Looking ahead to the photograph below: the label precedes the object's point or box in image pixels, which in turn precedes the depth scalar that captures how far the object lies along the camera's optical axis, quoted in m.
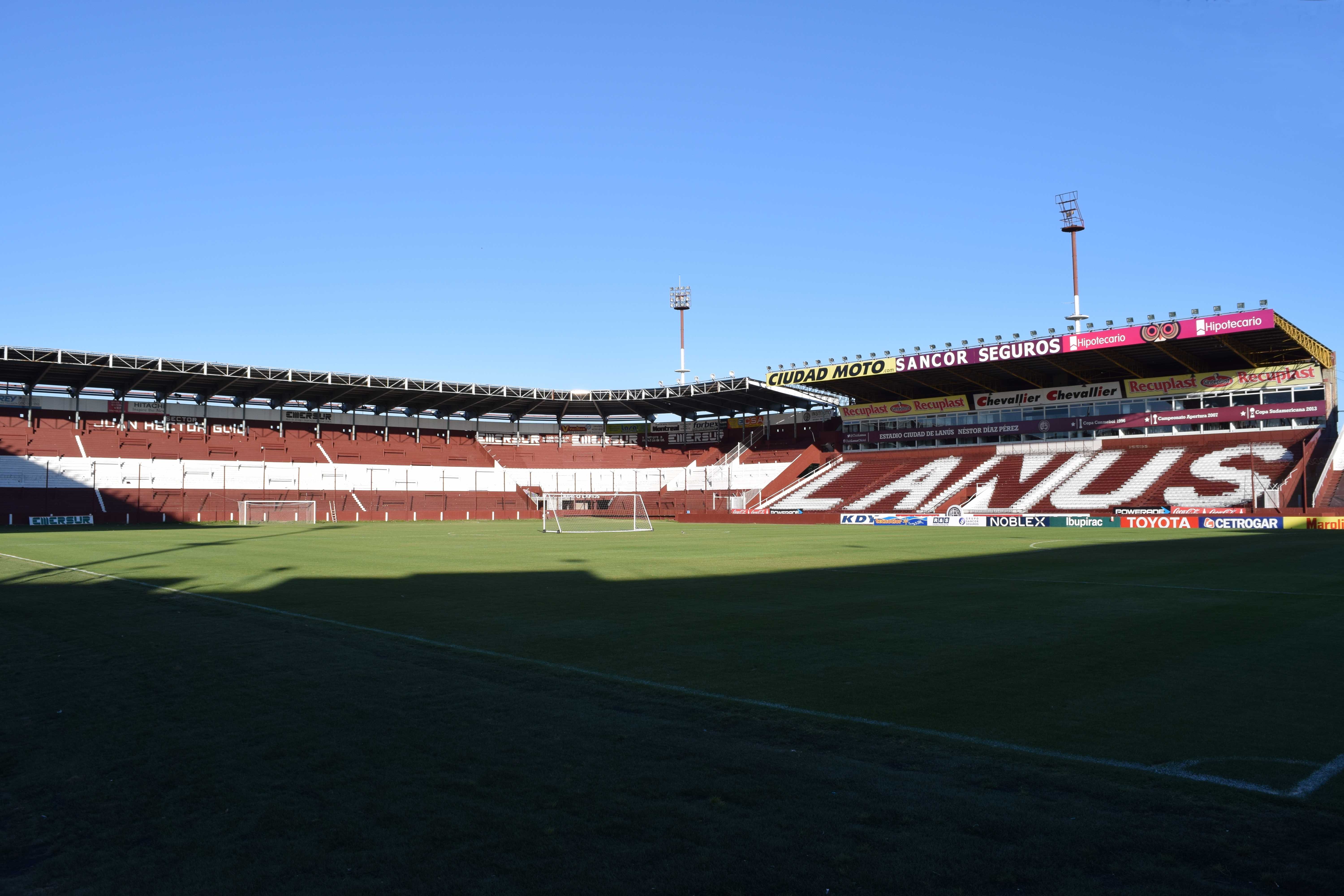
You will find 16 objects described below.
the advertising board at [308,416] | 78.00
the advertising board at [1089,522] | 47.56
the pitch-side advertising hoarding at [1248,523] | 42.97
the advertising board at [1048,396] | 64.25
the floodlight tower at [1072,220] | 69.50
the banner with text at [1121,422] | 56.62
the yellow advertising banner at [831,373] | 67.31
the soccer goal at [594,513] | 52.38
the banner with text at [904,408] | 71.44
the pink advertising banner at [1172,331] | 50.22
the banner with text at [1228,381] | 56.41
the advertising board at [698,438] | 87.25
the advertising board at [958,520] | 51.62
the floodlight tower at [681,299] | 90.56
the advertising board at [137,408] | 70.00
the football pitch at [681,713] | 4.32
